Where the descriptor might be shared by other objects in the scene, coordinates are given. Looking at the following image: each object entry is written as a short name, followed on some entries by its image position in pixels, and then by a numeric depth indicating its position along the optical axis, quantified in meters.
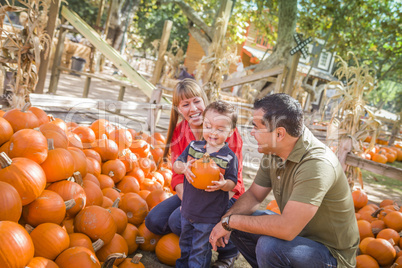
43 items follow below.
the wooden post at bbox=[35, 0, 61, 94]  4.54
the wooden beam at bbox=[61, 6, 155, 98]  6.02
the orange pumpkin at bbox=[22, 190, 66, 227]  2.05
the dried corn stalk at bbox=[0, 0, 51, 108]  3.59
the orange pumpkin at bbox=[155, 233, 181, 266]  2.62
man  1.97
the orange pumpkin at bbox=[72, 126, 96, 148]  3.55
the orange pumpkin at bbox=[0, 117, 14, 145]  2.33
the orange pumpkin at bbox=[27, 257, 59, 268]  1.73
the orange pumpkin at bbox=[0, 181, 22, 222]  1.75
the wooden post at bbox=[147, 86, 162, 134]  5.32
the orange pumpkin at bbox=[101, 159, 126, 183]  3.37
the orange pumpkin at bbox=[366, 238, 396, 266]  3.09
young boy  2.36
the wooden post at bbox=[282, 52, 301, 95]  6.88
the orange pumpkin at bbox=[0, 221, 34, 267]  1.60
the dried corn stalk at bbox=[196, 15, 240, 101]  6.20
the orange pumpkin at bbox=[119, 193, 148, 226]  2.95
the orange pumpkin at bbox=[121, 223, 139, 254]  2.67
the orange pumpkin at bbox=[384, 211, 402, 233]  3.54
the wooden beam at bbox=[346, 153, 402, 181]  3.57
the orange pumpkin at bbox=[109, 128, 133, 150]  3.83
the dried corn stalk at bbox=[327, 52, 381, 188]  4.72
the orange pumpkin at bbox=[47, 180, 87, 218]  2.29
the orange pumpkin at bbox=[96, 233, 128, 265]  2.39
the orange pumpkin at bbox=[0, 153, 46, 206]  1.94
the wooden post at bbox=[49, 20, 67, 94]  7.61
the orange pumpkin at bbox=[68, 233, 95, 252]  2.12
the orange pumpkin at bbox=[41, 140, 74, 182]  2.27
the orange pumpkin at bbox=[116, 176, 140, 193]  3.41
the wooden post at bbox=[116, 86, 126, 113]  8.01
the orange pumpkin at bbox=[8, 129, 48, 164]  2.17
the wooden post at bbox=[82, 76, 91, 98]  8.39
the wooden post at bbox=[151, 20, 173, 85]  8.76
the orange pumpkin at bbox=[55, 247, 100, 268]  1.91
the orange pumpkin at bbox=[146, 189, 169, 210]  3.25
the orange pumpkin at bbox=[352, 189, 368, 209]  4.42
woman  2.72
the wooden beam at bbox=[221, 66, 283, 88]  7.02
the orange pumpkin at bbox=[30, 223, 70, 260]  1.92
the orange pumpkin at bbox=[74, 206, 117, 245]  2.28
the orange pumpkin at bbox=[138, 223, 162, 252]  2.80
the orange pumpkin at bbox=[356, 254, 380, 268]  3.01
